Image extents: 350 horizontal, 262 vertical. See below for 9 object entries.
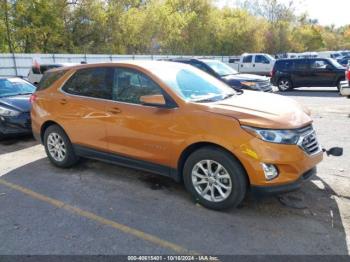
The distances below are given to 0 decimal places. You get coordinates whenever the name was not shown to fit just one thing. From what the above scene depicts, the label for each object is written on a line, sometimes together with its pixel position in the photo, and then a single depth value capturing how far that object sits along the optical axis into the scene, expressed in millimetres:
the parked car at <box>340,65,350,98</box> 10469
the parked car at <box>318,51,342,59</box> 36594
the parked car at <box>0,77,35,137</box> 7164
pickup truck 23547
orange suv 3555
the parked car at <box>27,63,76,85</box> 16562
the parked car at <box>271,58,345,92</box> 15539
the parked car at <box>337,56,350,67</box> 26698
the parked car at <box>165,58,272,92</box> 11586
